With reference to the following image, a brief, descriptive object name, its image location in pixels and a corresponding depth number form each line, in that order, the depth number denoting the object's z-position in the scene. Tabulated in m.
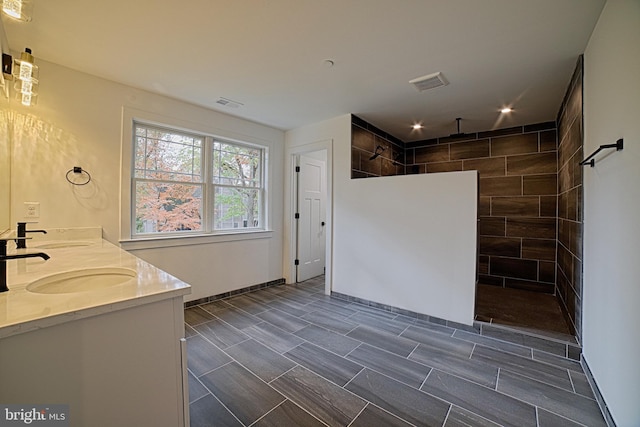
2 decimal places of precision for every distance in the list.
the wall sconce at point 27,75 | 1.70
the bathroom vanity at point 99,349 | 0.80
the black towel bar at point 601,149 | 1.45
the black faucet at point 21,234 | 1.83
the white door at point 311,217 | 4.40
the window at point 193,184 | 3.01
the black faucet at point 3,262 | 0.97
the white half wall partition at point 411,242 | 2.70
